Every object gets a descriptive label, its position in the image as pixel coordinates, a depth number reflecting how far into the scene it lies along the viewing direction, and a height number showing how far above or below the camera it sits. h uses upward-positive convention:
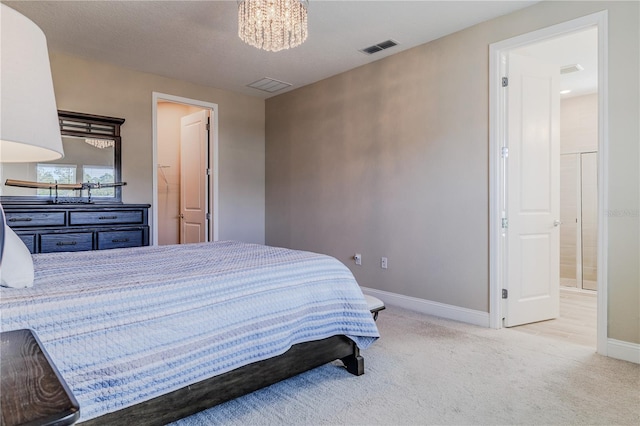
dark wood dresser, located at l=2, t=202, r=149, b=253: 3.12 -0.14
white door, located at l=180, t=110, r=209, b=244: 5.03 +0.48
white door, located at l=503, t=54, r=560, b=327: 3.14 +0.16
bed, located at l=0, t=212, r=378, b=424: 1.28 -0.48
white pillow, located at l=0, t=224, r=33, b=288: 1.34 -0.21
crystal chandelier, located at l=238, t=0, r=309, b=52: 2.31 +1.22
